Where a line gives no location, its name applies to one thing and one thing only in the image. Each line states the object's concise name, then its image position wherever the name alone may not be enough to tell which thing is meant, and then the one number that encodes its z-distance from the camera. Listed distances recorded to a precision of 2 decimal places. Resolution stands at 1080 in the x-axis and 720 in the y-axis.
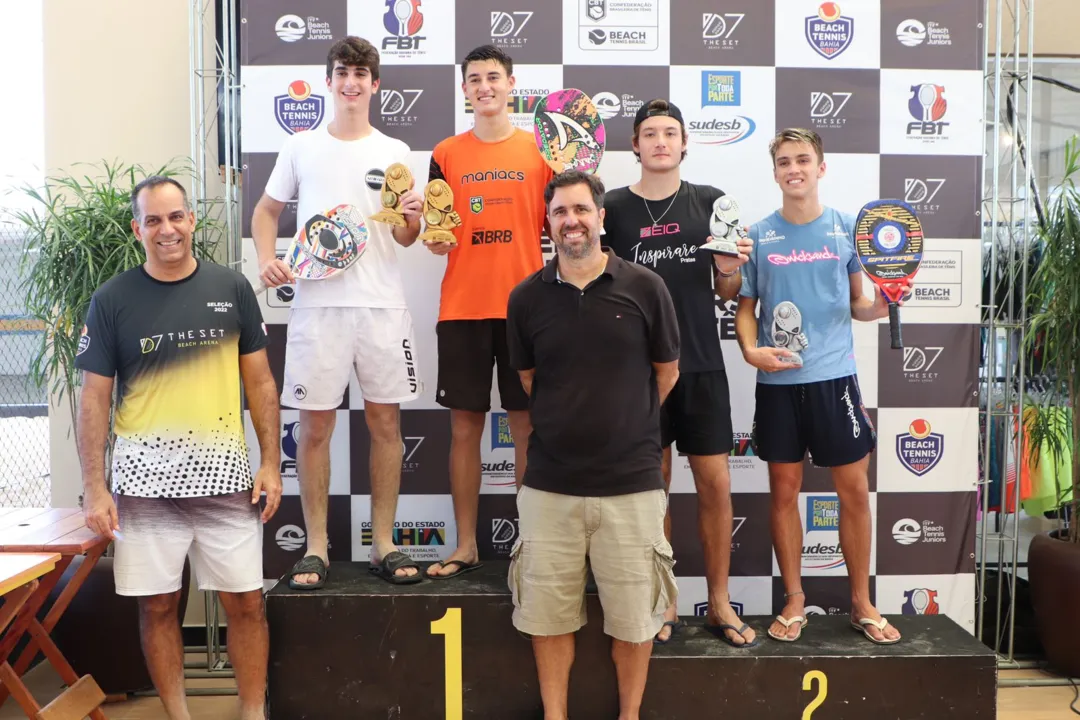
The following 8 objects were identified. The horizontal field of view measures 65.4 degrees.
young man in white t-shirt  2.89
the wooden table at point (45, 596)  2.51
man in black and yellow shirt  2.54
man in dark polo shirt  2.48
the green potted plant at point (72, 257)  3.11
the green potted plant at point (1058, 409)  3.32
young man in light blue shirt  2.81
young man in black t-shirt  2.81
